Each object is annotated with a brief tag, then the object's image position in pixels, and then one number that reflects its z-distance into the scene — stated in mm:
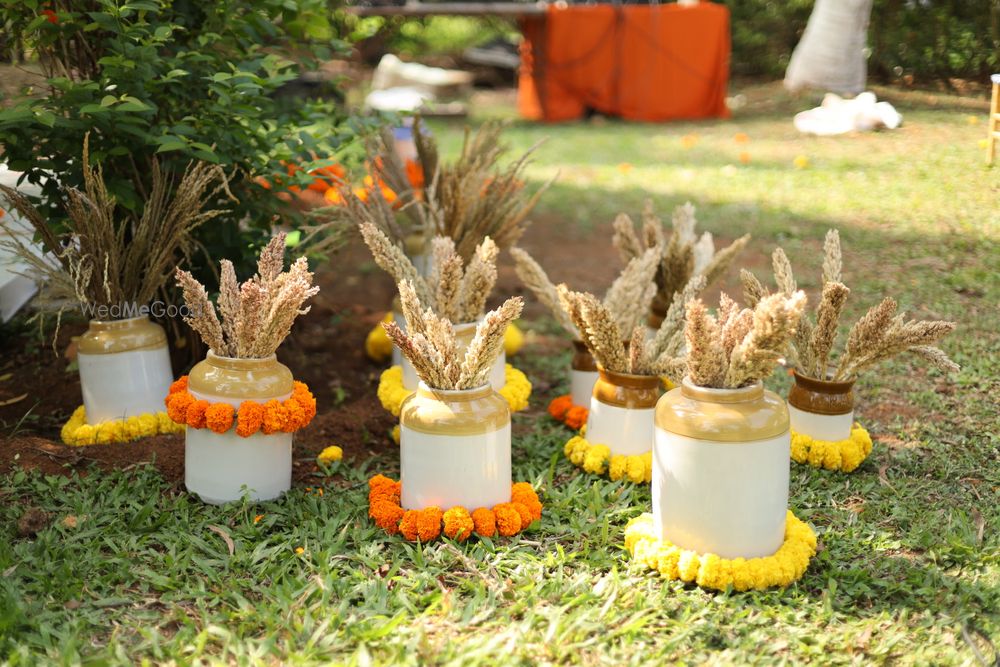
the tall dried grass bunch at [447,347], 2627
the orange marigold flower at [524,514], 2725
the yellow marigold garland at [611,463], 3016
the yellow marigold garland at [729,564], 2369
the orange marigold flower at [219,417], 2738
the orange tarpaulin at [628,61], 10922
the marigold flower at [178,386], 2898
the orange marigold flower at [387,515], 2689
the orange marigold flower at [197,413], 2764
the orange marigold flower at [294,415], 2811
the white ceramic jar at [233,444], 2809
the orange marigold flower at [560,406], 3578
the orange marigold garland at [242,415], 2744
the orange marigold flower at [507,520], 2664
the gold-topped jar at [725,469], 2354
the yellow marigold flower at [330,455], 3204
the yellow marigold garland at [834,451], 3039
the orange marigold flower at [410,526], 2635
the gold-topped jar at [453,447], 2619
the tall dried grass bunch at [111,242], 3197
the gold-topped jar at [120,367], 3236
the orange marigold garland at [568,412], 3471
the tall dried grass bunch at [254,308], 2746
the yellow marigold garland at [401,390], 3416
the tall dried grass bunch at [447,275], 3020
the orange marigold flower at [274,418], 2773
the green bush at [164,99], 3109
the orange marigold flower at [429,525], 2621
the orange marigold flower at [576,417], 3467
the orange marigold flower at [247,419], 2744
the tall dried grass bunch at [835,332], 2803
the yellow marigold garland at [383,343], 4180
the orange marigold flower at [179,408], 2789
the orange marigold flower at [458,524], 2625
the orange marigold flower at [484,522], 2645
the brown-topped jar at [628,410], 3066
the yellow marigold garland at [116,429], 3258
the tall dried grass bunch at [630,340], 2941
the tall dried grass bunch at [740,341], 2293
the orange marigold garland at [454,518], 2627
